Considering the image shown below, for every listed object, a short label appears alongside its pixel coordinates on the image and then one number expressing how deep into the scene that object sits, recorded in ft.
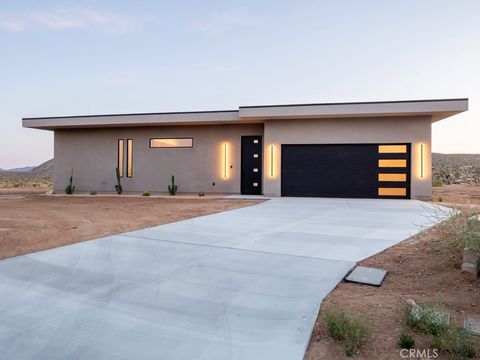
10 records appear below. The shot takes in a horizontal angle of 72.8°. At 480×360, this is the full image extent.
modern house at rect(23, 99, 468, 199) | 42.22
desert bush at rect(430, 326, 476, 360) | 6.72
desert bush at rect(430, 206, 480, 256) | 11.30
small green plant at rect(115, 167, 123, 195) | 52.66
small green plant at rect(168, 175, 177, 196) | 50.62
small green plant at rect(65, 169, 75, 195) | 54.34
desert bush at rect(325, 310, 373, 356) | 7.29
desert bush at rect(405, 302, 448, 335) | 7.66
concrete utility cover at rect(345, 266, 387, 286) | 11.38
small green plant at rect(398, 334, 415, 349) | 7.23
